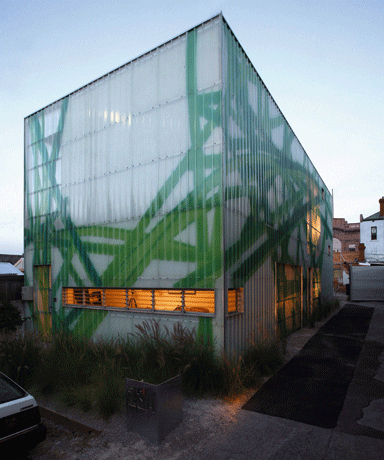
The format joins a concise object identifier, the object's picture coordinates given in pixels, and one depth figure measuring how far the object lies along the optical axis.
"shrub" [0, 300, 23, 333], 10.52
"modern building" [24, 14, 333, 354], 8.03
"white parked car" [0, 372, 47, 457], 4.12
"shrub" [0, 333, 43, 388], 6.94
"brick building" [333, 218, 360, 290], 52.34
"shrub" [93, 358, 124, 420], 5.55
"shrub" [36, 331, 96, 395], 6.59
